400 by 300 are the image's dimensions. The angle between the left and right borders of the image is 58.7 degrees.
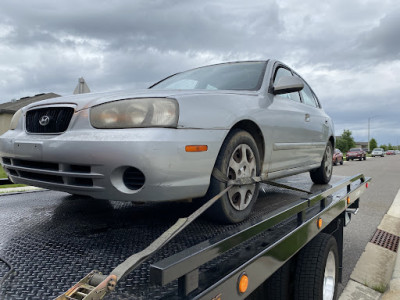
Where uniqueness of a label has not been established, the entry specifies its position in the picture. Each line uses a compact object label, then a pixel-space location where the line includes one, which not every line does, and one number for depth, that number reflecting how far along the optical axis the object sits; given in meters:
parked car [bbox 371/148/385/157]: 54.38
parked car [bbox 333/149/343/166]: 24.91
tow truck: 1.26
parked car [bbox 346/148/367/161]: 35.12
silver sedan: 1.83
